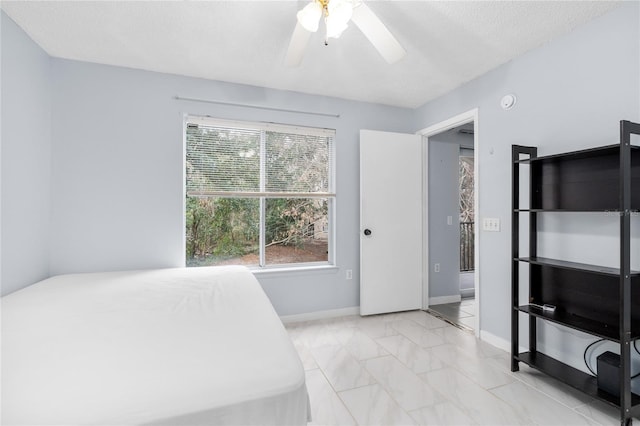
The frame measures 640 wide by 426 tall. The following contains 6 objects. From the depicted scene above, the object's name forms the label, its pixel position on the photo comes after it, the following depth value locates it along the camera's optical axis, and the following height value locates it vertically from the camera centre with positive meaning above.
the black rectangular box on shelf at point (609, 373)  1.68 -0.89
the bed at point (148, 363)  0.83 -0.50
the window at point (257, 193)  2.99 +0.20
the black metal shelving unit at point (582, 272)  1.59 -0.37
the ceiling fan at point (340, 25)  1.51 +1.01
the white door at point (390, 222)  3.35 -0.10
